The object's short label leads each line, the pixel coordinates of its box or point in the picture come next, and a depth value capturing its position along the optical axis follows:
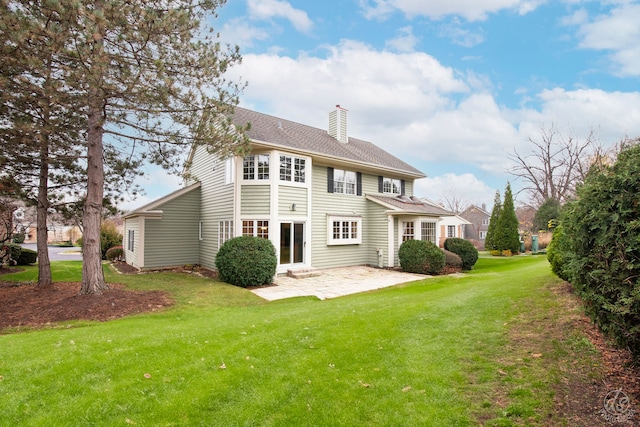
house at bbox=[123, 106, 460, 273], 13.10
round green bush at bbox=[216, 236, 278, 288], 11.30
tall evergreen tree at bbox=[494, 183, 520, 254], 25.53
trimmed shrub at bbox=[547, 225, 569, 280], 7.10
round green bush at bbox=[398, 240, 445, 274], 14.73
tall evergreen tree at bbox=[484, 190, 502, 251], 28.10
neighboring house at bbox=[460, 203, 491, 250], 44.67
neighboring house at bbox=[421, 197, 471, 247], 30.56
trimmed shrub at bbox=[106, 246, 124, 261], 20.88
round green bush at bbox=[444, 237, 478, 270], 17.17
